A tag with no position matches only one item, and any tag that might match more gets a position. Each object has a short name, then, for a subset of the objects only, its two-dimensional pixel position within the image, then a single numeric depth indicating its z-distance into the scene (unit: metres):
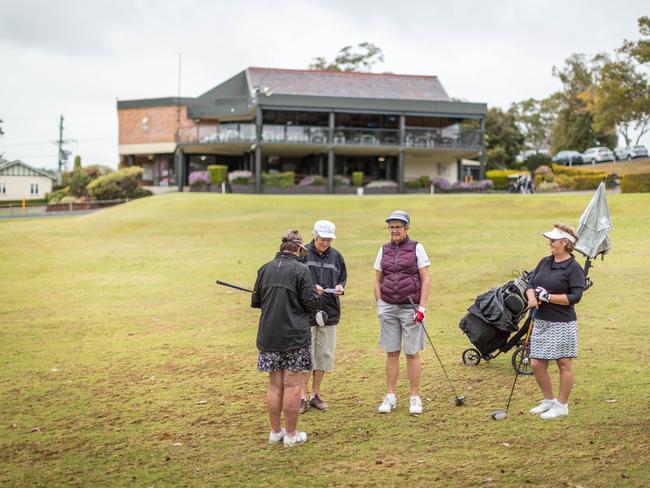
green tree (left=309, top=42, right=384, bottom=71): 77.50
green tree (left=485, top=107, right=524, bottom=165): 67.88
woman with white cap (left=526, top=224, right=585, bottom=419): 7.09
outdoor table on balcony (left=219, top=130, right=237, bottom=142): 43.50
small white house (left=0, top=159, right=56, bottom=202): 69.50
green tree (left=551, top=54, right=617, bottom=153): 75.56
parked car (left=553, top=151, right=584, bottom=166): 62.63
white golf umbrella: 8.70
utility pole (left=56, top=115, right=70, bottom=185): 86.00
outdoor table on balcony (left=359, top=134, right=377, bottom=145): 43.84
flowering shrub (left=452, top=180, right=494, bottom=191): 43.31
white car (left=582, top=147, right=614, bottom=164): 61.25
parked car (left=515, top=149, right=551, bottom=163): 69.34
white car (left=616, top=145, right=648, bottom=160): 60.31
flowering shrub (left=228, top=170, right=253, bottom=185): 41.91
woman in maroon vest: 7.52
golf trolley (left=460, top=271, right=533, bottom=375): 8.80
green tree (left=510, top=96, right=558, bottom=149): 97.94
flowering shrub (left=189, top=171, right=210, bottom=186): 42.84
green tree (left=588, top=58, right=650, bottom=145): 48.84
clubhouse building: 43.00
